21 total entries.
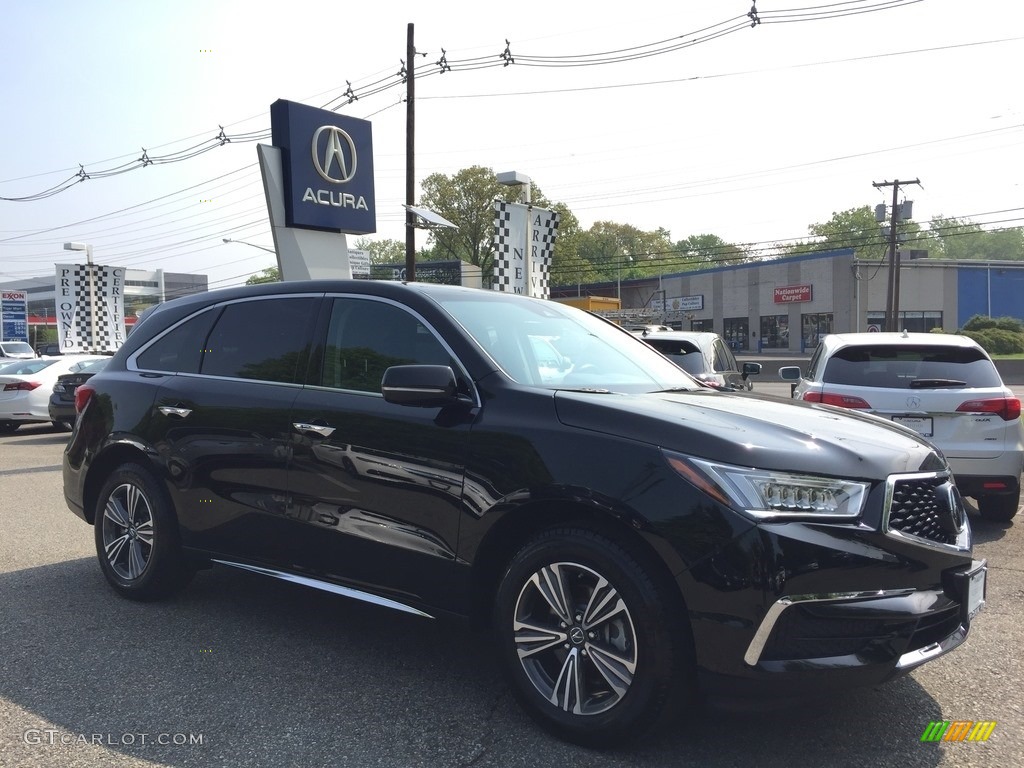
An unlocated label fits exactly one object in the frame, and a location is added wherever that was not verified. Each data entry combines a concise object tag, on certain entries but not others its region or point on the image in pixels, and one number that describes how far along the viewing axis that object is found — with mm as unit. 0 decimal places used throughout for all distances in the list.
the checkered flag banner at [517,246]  16500
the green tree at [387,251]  111562
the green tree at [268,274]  103362
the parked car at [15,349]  36053
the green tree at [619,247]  93312
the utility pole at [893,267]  43509
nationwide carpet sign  53969
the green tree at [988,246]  140375
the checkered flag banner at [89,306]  24312
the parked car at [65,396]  14102
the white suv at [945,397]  6375
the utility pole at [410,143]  20891
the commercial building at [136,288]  114938
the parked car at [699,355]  9641
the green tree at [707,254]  101444
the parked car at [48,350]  48697
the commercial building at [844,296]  52531
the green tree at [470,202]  69125
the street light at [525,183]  16281
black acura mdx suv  2822
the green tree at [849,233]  97188
